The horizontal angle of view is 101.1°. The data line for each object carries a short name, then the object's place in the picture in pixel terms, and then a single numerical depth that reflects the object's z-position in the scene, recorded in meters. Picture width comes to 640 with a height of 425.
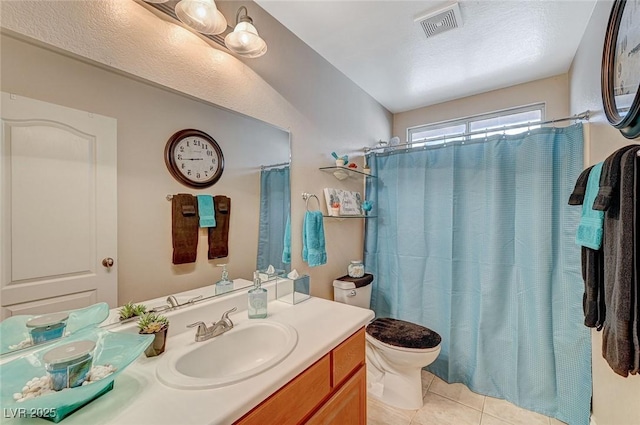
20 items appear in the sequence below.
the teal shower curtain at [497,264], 1.66
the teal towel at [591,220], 1.04
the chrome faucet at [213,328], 1.01
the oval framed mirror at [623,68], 0.94
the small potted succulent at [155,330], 0.88
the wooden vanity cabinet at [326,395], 0.77
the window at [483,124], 2.00
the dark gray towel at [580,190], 1.24
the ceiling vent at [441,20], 1.45
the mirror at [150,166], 0.79
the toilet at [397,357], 1.65
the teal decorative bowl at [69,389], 0.58
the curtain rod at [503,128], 1.59
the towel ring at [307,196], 1.78
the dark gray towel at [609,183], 0.93
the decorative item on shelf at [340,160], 1.99
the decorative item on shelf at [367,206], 2.35
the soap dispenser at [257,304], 1.24
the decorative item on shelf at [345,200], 1.98
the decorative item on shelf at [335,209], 1.98
